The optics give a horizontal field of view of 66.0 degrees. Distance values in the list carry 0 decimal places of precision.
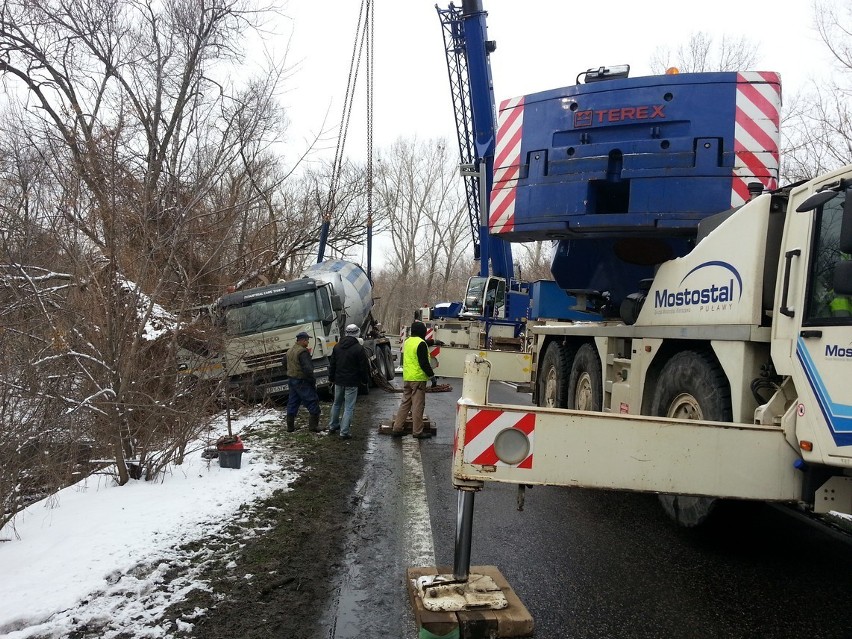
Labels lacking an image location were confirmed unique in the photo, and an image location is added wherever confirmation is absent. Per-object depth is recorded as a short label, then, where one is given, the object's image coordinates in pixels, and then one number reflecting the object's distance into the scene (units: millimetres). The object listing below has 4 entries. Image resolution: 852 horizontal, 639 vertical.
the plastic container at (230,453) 6777
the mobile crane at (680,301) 3389
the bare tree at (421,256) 55656
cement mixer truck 12367
